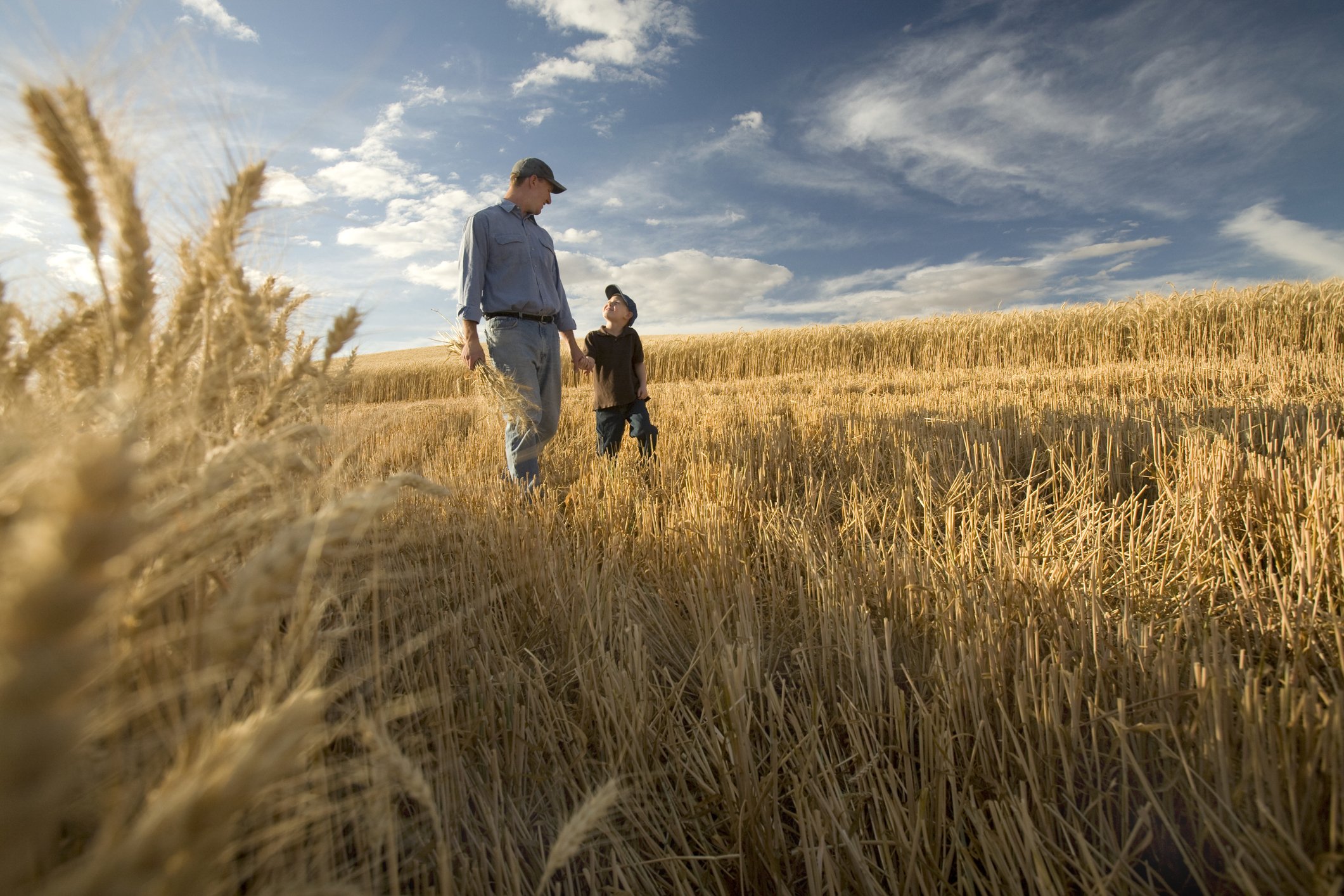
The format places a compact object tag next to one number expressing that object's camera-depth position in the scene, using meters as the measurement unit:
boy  5.26
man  3.98
